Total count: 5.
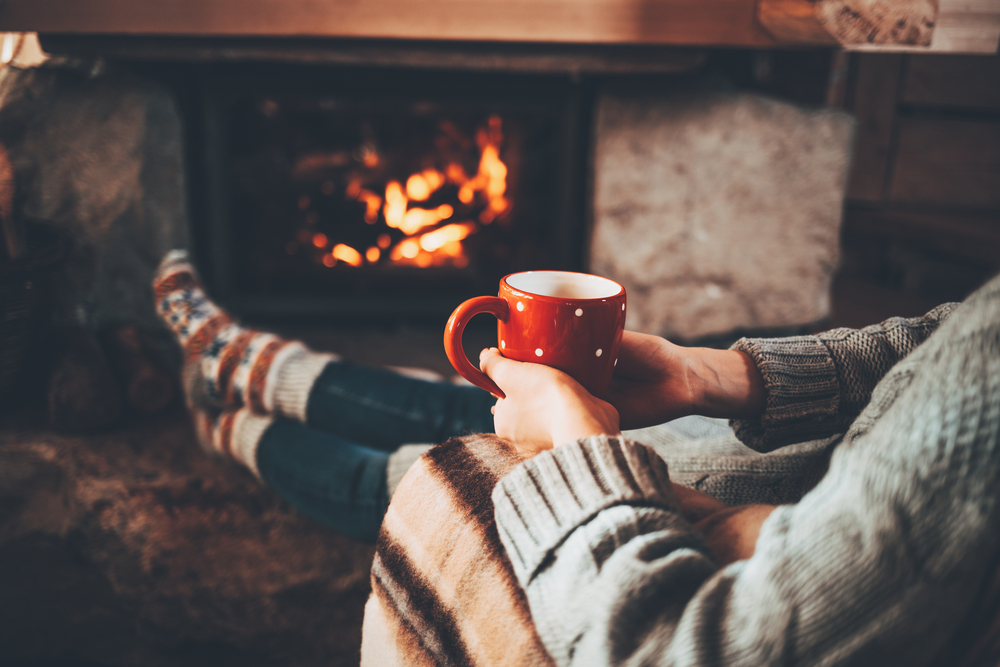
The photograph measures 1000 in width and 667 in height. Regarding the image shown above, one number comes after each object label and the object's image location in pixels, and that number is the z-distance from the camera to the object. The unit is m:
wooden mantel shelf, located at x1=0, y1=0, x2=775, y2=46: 1.15
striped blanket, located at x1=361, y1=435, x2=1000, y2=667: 0.44
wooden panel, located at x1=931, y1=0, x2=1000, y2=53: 1.18
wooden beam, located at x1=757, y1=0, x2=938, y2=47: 1.17
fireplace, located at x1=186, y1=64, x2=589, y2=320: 1.48
